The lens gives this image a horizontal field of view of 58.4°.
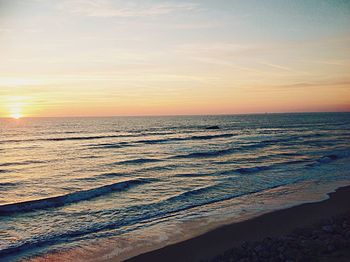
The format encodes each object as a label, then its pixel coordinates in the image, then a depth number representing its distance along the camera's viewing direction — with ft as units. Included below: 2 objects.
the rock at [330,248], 25.47
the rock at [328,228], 30.35
